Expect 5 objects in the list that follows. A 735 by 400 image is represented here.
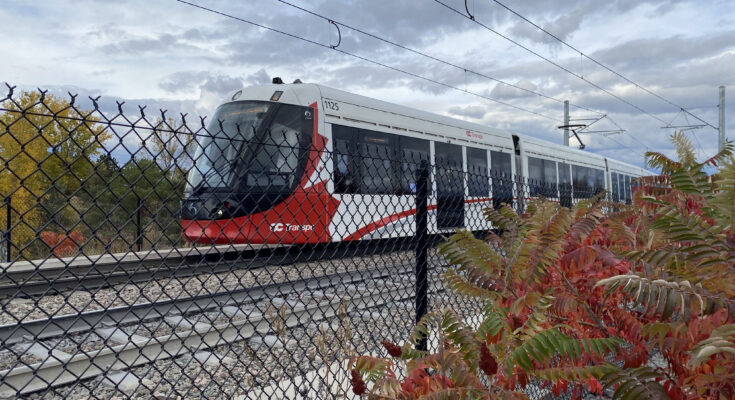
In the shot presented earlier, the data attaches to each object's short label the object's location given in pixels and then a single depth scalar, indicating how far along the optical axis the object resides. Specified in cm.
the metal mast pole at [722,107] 3570
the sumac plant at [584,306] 157
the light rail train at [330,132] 966
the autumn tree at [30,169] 1731
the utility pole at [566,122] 3041
